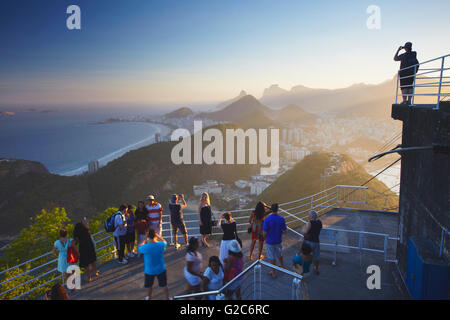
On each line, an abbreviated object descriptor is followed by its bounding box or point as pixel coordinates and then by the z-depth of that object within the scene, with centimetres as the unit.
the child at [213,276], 436
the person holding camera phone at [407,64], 645
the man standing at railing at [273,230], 566
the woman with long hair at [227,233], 522
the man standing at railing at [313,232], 552
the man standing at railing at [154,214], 691
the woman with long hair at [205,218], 712
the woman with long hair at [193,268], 447
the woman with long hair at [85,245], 579
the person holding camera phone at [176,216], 718
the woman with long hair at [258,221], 605
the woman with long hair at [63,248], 561
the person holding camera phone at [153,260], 472
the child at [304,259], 525
